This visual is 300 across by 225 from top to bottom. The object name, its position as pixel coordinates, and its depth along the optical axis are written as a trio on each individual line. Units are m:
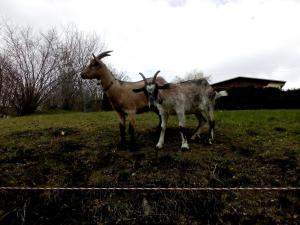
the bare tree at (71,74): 16.42
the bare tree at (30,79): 13.10
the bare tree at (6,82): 13.78
